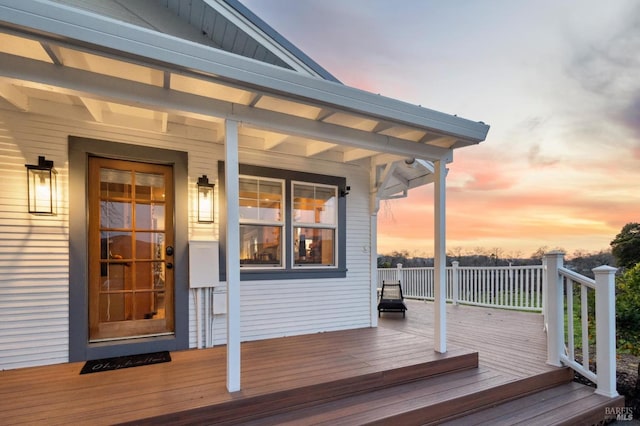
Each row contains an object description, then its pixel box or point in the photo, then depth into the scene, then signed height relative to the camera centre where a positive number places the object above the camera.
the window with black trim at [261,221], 4.29 -0.05
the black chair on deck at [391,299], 6.39 -1.73
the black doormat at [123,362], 3.11 -1.49
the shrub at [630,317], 3.36 -1.07
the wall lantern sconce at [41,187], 3.12 +0.31
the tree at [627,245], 10.14 -0.95
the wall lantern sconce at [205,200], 3.89 +0.21
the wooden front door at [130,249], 3.51 -0.37
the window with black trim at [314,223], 4.67 -0.10
